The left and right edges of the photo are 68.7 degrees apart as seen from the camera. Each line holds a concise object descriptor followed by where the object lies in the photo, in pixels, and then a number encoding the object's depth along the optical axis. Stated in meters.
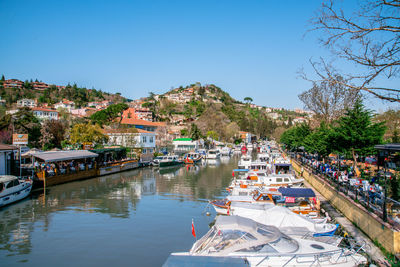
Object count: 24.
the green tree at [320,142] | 31.60
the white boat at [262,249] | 10.66
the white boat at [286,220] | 14.52
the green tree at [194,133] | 91.12
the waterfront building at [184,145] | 80.86
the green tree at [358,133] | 26.42
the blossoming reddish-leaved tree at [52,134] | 53.56
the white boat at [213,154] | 70.50
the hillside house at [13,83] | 185.62
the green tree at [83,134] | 48.12
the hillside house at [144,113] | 145.32
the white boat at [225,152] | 84.12
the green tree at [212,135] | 105.19
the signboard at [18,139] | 33.19
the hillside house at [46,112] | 109.75
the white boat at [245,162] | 47.16
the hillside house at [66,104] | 159.21
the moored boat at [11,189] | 22.90
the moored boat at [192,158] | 60.34
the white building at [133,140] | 55.31
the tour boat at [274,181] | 27.92
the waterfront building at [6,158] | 28.75
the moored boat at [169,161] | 51.56
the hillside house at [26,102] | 138.38
